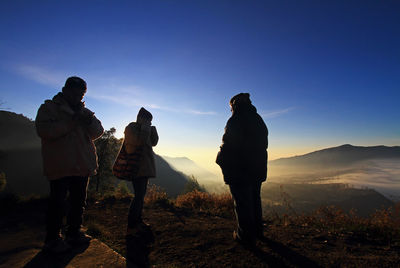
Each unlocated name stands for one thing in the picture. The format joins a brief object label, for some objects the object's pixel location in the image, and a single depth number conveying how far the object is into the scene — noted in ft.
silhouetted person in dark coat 9.09
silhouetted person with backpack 10.64
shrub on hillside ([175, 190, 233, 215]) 17.54
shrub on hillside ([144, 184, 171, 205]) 19.99
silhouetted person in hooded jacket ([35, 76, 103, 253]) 7.29
